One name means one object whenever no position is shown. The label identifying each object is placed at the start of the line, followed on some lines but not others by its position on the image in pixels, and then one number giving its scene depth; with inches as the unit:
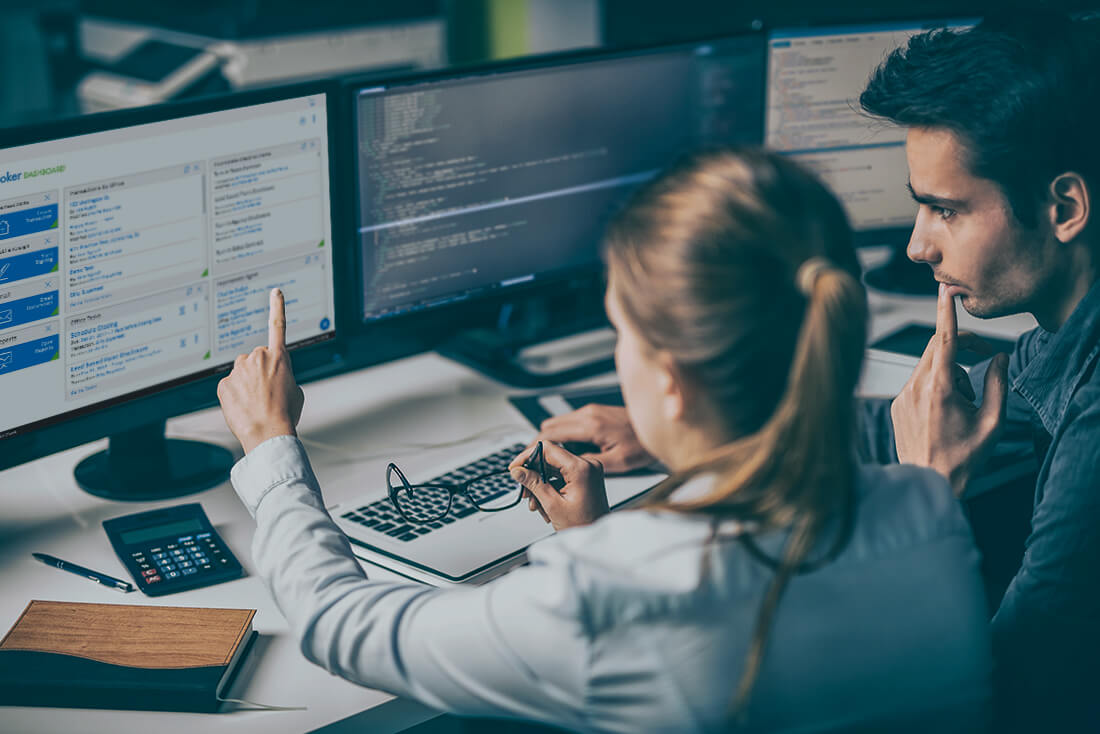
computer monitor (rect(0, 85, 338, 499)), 46.4
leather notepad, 38.7
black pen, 45.9
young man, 49.1
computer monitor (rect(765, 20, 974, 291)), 73.4
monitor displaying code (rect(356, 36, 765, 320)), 59.3
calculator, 46.1
